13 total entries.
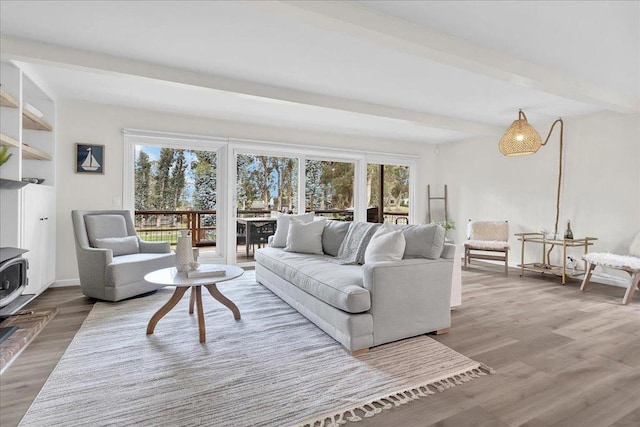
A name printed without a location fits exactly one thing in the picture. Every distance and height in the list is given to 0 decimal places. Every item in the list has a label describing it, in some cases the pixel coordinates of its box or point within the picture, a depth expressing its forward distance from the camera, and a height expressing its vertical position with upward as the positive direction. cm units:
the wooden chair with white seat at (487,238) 512 -47
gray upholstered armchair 343 -62
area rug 167 -104
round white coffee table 255 -62
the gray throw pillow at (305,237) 388 -38
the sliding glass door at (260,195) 533 +14
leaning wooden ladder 693 +11
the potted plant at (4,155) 286 +36
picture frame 423 +52
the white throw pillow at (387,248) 271 -34
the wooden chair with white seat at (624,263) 358 -55
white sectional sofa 236 -65
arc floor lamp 427 +90
